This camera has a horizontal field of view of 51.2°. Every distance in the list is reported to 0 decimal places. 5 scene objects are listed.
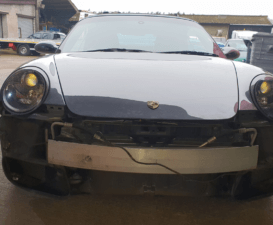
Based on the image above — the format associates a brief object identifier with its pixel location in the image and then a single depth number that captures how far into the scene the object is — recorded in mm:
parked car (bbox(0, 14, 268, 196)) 1418
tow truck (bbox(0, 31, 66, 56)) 16141
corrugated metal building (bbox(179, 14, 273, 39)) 36781
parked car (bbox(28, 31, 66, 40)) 16234
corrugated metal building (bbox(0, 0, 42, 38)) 22047
